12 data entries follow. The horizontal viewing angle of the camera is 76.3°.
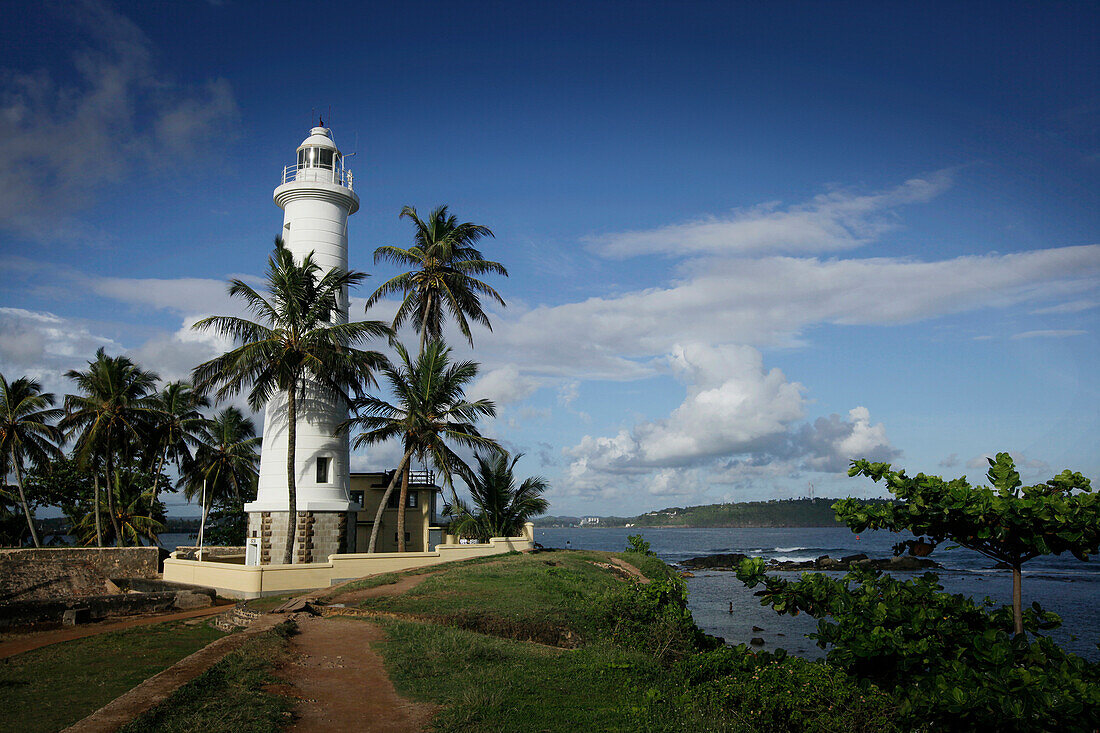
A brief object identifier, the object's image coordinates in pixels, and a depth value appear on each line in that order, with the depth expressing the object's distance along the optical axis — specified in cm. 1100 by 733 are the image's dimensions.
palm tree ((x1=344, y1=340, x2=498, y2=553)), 2500
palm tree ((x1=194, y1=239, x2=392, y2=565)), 2244
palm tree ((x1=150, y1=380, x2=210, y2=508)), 3325
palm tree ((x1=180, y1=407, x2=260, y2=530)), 3597
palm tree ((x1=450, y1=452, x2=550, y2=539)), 3181
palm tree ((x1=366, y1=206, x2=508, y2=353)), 3012
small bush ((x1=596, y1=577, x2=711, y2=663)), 1240
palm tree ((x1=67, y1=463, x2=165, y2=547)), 3369
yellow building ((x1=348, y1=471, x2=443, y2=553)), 3103
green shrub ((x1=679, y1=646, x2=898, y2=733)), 691
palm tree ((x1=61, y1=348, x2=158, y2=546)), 2870
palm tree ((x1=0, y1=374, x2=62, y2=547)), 2939
